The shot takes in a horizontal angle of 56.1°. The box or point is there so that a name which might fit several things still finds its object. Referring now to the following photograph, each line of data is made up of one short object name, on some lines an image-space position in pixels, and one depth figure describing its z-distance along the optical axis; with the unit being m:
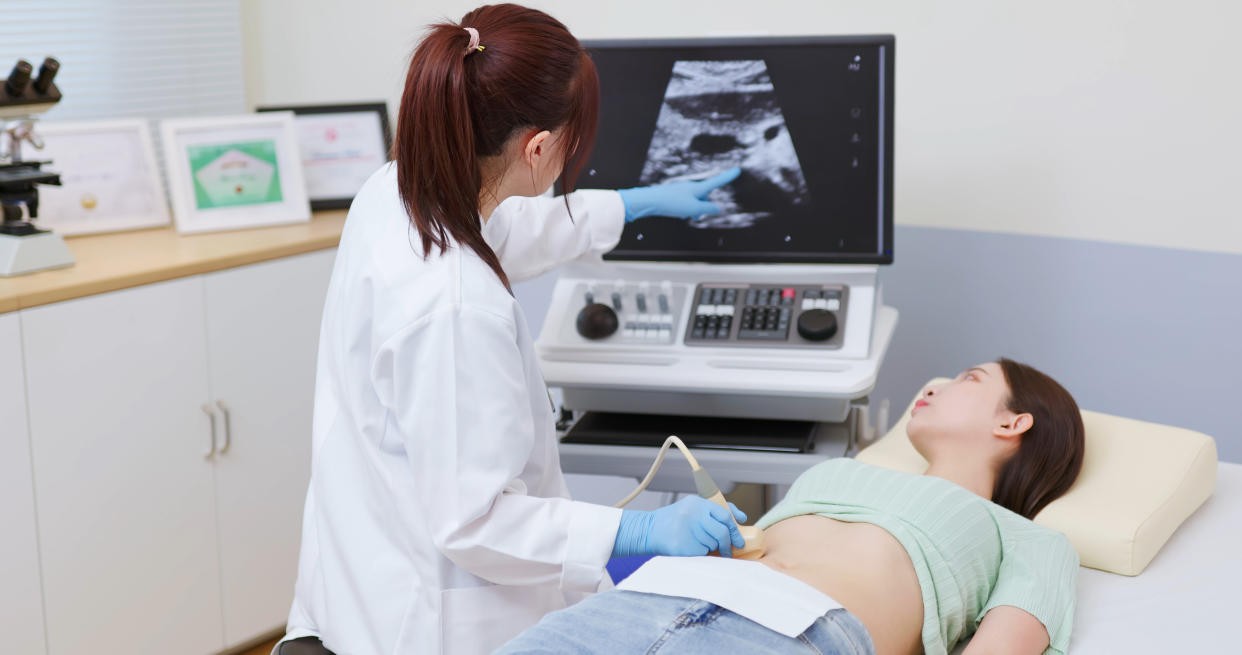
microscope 2.11
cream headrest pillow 1.64
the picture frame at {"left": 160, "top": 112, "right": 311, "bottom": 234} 2.54
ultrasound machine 1.88
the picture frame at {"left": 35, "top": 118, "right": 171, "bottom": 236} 2.43
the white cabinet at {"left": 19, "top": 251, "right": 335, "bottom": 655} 2.14
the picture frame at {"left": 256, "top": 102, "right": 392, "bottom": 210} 2.77
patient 1.28
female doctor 1.23
